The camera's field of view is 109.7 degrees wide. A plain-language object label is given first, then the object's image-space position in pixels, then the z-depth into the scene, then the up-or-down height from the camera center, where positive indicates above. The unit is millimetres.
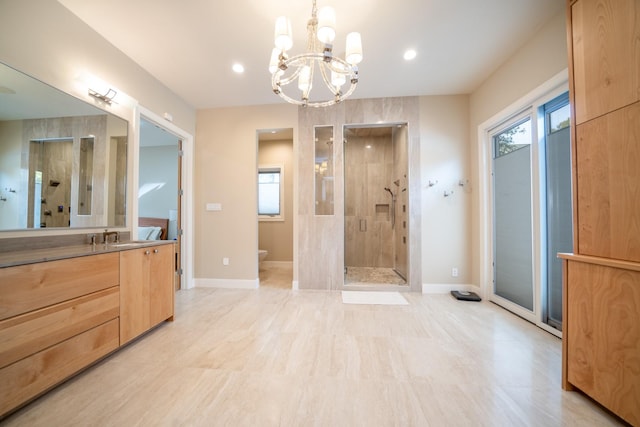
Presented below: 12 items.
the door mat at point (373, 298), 2807 -1040
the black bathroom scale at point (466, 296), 2810 -981
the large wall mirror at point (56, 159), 1504 +466
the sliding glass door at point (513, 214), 2311 +53
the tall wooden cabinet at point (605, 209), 1057 +51
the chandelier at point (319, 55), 1437 +1164
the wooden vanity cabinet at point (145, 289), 1744 -610
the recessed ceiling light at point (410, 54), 2316 +1723
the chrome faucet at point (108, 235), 2061 -163
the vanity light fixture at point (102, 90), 1954 +1191
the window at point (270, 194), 5047 +544
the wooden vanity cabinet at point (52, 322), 1110 -602
